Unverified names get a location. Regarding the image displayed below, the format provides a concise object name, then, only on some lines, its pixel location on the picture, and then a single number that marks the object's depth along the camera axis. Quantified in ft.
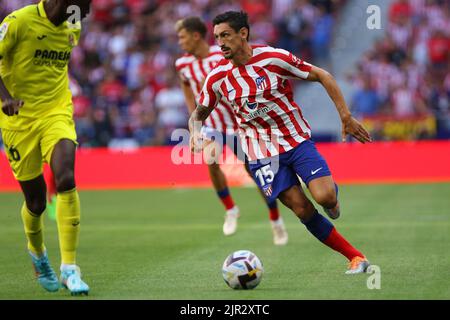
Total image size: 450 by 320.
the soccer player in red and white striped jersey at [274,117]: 55.72
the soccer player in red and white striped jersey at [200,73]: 79.30
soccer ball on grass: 51.96
